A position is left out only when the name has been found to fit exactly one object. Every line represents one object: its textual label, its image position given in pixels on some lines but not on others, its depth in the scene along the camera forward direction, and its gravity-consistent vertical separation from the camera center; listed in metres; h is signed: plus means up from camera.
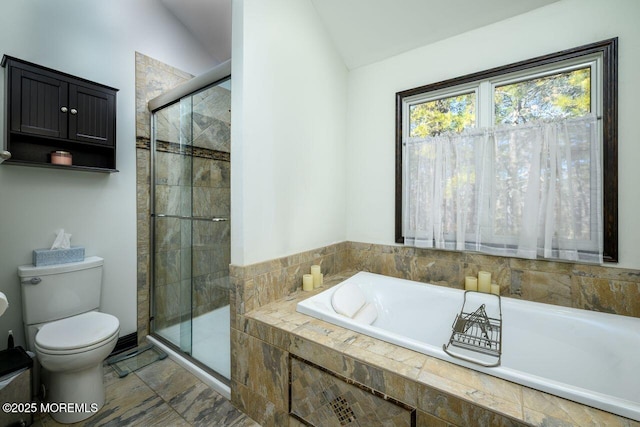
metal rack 1.18 -0.64
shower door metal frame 1.87 +0.59
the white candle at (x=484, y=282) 1.83 -0.47
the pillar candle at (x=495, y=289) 1.81 -0.51
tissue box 1.77 -0.29
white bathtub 1.03 -0.66
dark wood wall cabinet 1.64 +0.64
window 1.55 +0.45
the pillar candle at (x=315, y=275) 2.03 -0.47
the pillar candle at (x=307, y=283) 1.97 -0.51
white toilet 1.48 -0.71
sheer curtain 1.59 +0.15
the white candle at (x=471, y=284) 1.89 -0.50
